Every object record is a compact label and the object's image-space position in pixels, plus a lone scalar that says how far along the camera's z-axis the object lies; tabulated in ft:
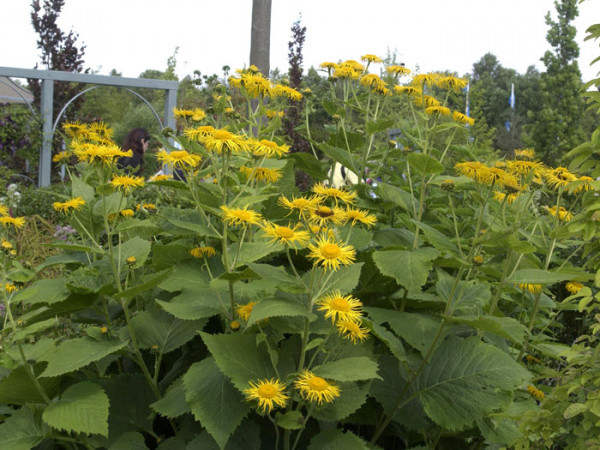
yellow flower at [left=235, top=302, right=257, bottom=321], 5.18
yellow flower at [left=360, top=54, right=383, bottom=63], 8.75
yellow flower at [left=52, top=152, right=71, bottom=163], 7.43
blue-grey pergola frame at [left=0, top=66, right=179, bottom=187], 29.73
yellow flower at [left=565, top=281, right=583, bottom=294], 8.23
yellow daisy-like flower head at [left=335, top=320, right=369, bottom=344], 4.81
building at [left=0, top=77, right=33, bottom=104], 37.41
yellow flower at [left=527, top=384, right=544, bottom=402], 7.03
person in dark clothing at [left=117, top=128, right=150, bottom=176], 23.07
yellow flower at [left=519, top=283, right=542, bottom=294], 6.53
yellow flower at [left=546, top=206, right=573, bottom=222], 7.42
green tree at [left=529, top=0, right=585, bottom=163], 79.87
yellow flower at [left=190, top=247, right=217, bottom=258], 6.02
